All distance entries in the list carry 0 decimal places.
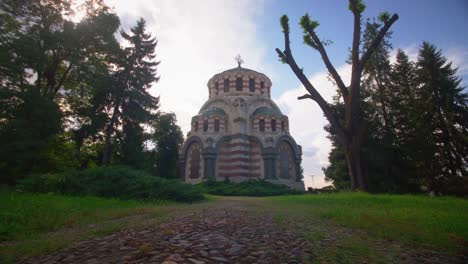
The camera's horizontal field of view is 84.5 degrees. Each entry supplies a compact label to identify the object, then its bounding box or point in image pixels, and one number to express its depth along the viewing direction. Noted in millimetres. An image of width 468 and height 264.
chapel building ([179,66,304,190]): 25781
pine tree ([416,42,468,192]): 17672
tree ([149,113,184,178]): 29062
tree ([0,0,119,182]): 13109
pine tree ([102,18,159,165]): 20875
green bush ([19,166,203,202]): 10797
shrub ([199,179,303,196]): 19502
